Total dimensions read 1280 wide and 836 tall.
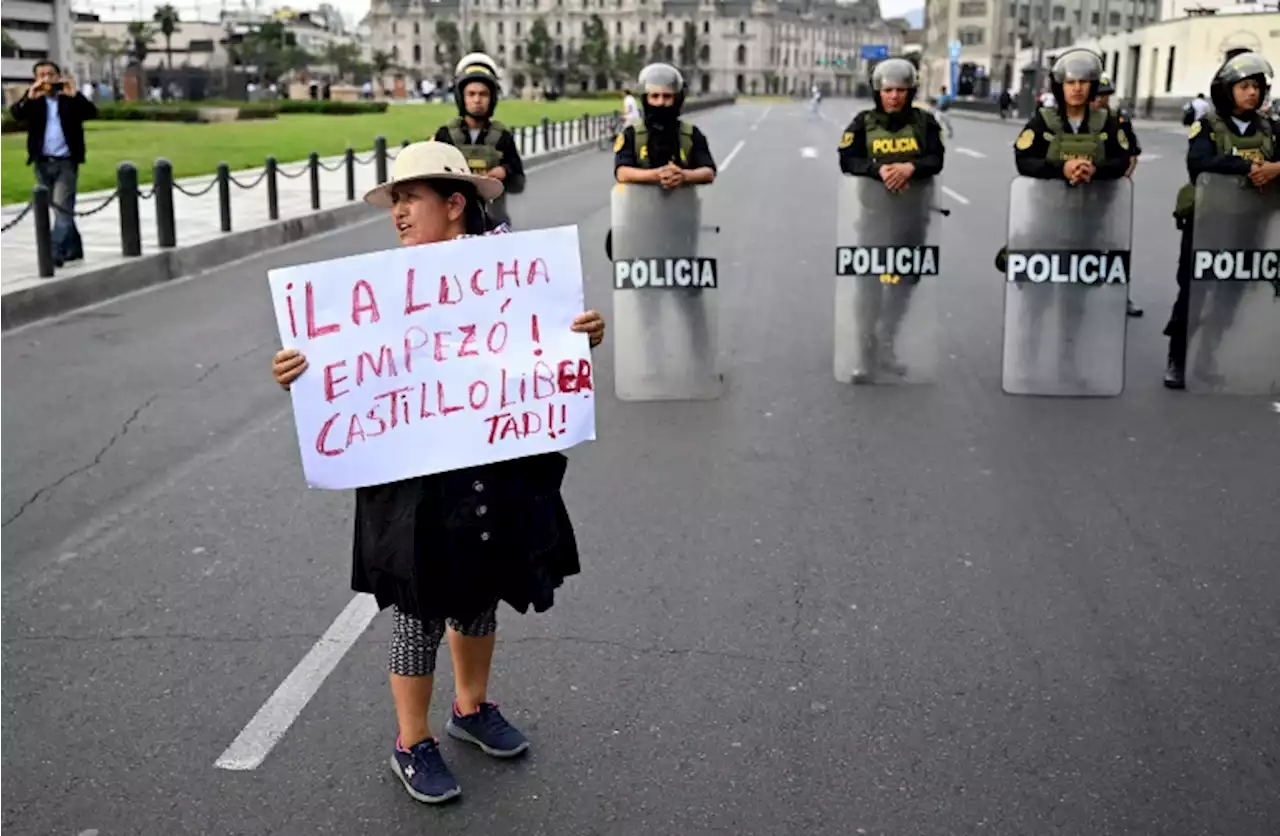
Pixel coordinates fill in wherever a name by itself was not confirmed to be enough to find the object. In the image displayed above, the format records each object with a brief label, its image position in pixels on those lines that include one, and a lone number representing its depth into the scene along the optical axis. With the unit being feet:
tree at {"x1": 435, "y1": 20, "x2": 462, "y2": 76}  612.70
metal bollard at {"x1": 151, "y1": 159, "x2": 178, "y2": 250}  47.60
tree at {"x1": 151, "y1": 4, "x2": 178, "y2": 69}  394.73
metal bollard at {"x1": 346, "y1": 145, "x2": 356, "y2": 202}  69.21
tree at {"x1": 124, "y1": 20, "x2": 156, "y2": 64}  361.51
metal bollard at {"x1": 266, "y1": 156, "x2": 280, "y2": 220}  59.40
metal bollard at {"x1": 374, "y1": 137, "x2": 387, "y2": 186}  71.92
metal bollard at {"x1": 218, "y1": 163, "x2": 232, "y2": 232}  54.19
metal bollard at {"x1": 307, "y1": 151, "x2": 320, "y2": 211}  64.49
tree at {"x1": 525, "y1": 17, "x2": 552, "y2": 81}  551.18
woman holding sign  11.76
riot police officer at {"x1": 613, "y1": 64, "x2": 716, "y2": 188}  26.86
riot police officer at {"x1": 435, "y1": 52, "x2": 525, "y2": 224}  29.53
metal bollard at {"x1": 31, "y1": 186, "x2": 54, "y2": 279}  40.45
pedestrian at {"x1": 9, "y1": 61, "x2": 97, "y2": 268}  42.75
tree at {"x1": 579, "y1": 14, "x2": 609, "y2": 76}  564.30
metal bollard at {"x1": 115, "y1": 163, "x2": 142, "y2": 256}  45.37
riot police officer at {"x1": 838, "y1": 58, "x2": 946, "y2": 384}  27.58
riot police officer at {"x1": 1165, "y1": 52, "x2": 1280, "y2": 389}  26.53
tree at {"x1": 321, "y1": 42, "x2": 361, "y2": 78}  526.16
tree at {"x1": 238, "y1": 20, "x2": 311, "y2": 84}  391.86
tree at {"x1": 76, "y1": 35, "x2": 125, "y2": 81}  491.31
